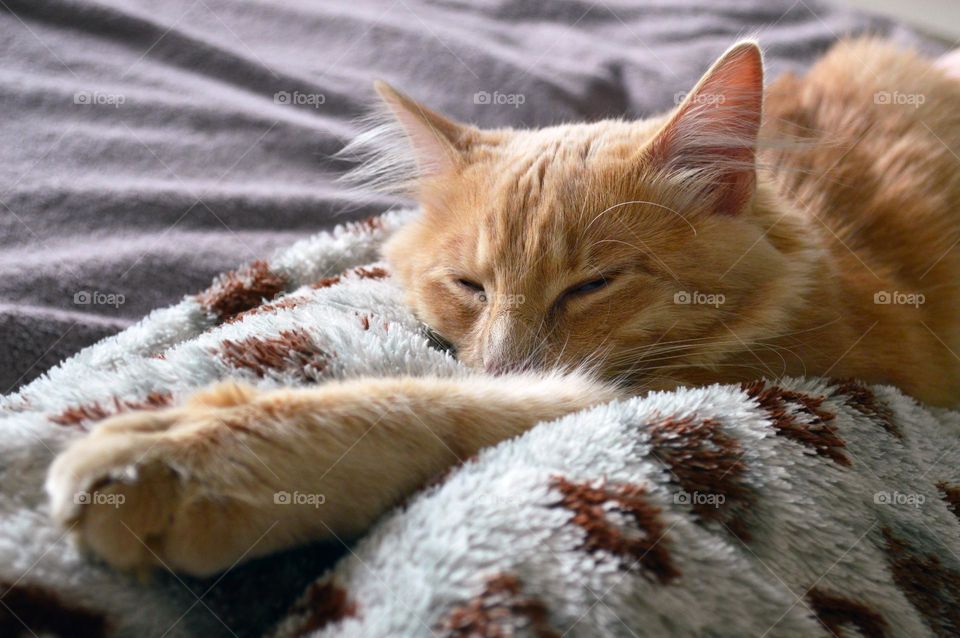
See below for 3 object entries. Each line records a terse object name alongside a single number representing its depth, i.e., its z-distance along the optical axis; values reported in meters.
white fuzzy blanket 0.47
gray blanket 0.67
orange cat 0.48
